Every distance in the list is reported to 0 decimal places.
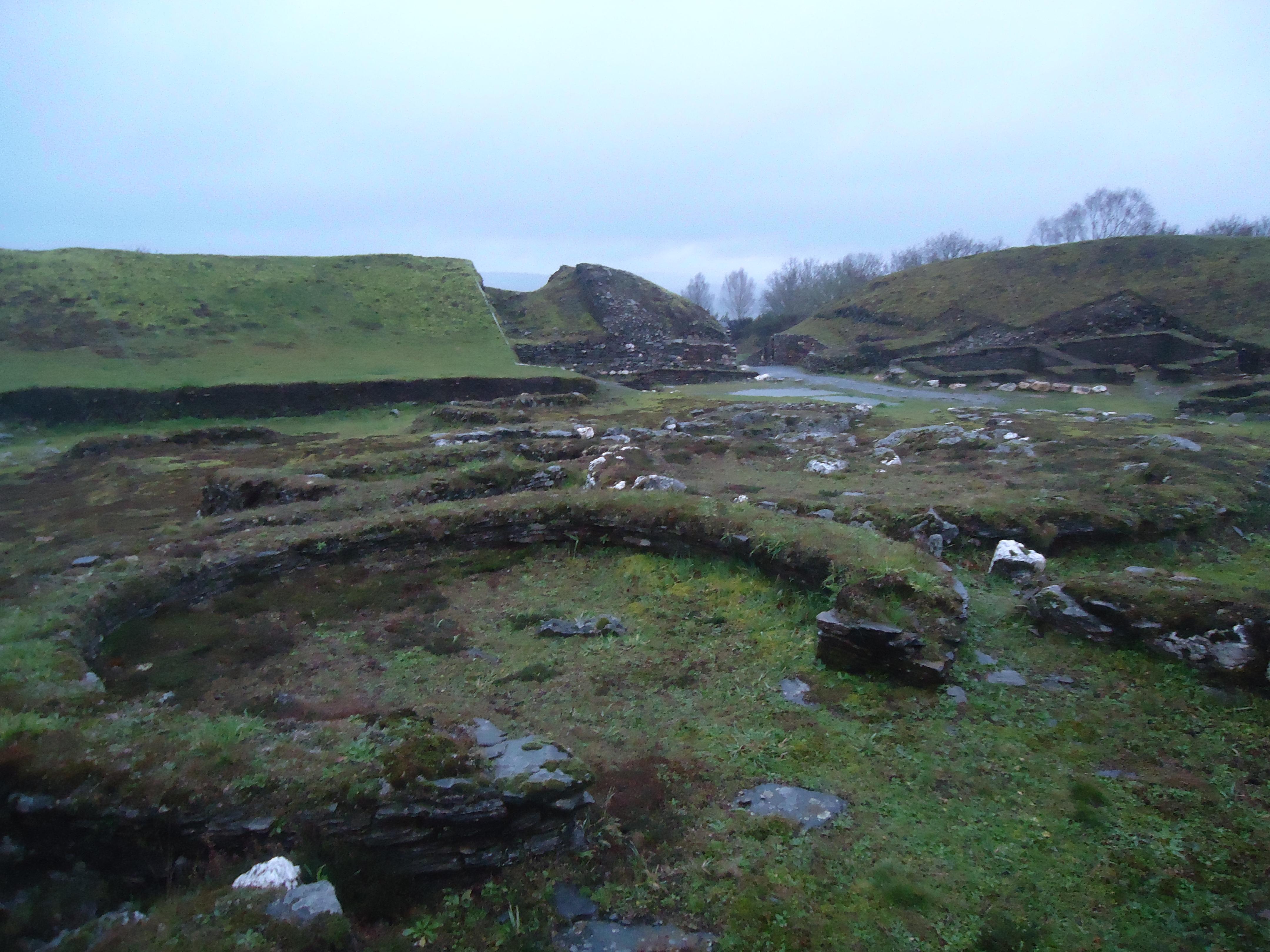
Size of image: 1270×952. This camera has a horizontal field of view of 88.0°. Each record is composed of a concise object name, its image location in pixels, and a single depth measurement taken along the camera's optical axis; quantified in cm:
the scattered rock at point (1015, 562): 806
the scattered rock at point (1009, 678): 578
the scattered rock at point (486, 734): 457
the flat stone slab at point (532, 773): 400
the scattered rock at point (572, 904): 367
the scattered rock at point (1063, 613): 621
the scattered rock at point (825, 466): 1388
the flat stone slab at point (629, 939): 345
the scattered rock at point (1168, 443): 1376
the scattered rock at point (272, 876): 340
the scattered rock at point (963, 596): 638
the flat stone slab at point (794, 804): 431
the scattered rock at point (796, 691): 577
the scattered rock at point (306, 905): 318
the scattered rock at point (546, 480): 1240
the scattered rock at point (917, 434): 1612
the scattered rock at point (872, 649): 576
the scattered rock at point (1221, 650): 527
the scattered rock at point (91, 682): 530
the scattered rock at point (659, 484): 1130
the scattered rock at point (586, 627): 714
